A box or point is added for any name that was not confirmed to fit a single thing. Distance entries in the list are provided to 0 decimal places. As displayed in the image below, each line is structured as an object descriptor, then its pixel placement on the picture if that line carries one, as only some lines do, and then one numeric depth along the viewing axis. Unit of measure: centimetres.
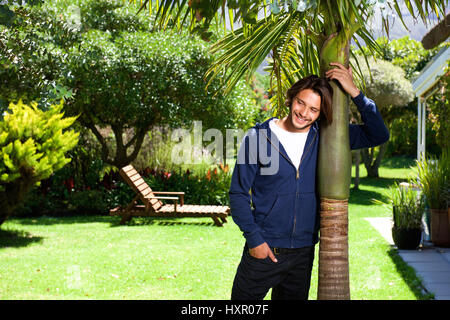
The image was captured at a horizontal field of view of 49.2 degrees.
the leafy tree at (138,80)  1090
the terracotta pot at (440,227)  750
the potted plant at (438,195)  749
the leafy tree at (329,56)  248
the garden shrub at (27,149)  750
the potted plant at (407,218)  738
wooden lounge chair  997
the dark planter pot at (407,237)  738
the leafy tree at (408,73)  2120
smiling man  281
